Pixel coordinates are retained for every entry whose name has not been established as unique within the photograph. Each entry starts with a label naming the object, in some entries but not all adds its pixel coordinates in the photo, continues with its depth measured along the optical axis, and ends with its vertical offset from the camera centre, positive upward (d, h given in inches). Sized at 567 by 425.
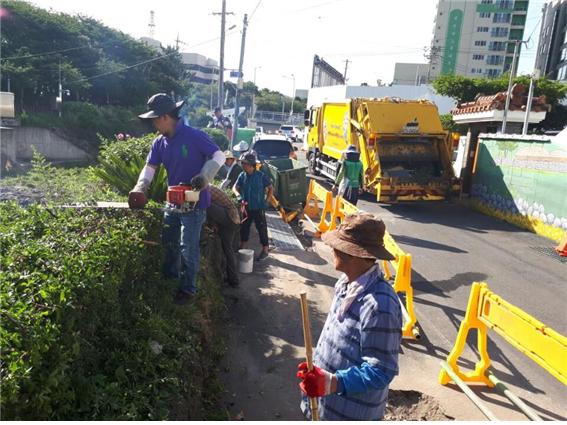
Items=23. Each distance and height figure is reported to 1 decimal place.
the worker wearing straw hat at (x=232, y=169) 317.6 -30.1
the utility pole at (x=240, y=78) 757.4 +80.6
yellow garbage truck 478.9 -8.5
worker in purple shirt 161.2 -18.4
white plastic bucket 272.4 -78.8
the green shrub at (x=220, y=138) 756.0 -22.5
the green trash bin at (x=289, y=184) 426.3 -49.6
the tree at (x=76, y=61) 969.5 +126.9
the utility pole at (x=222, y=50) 957.8 +154.2
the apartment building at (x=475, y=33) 3024.1 +755.5
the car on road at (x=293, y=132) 1681.8 -6.6
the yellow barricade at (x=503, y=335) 126.3 -56.8
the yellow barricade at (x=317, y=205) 377.4 -64.7
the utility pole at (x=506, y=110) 637.6 +53.2
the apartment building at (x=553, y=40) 1724.9 +427.3
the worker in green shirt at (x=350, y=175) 391.5 -33.4
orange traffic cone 362.9 -74.4
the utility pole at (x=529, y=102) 655.3 +71.1
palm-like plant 193.9 -25.6
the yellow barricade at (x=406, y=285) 205.0 -65.9
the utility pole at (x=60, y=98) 960.0 +26.5
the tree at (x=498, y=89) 1023.0 +136.0
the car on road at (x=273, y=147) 543.4 -22.0
